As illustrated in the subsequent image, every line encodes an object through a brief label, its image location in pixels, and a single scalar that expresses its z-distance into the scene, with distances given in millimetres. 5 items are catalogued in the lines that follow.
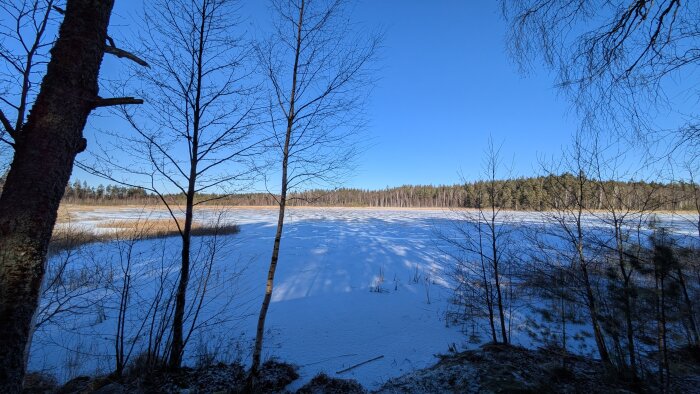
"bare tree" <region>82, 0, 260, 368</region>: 4297
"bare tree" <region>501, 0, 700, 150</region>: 2268
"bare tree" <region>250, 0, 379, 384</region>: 4388
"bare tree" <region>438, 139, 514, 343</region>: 5641
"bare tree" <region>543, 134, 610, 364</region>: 4621
